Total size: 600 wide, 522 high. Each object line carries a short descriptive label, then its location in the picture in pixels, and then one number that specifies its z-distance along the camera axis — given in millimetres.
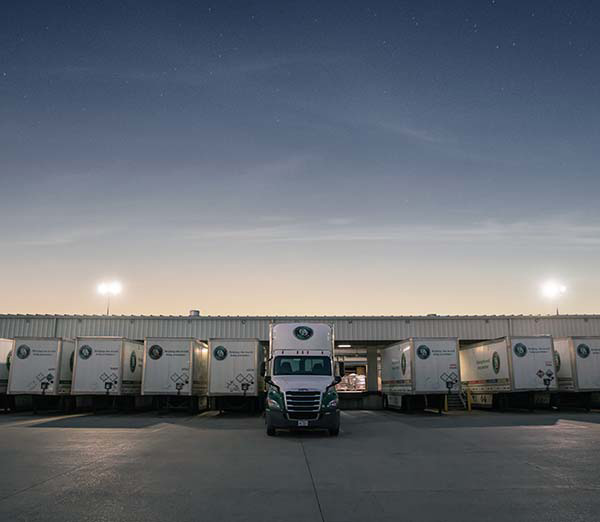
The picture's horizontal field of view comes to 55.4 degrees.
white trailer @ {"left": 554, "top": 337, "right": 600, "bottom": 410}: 30609
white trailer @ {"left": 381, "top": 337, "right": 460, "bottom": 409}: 28797
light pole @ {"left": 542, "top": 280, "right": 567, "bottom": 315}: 45781
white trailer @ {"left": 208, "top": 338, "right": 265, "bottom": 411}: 28375
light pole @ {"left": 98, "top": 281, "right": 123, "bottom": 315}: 44312
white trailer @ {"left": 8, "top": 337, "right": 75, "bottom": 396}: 28938
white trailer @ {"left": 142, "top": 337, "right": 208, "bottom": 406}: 28922
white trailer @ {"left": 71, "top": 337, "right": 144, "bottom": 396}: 28812
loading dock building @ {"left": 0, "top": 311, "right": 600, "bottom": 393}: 38812
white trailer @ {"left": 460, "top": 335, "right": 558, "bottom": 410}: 29469
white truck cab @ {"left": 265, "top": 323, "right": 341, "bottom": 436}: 17469
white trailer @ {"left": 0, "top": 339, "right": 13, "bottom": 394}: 31125
